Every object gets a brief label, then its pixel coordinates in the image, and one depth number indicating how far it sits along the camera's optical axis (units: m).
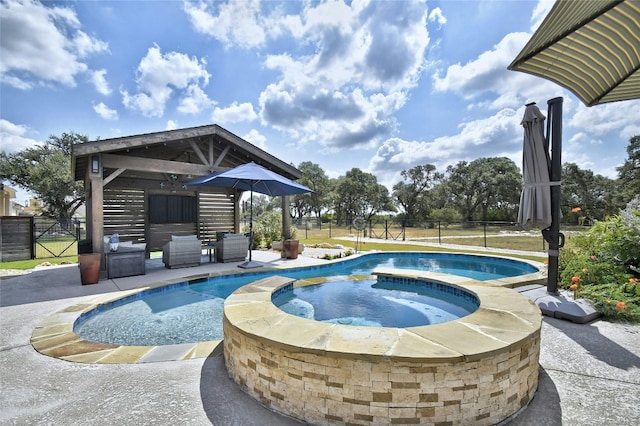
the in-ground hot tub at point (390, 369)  1.72
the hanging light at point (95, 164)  6.28
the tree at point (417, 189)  36.97
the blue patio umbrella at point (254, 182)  6.85
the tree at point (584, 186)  31.81
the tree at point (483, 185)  31.39
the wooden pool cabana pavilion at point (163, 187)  6.42
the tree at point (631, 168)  24.28
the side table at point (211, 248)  7.90
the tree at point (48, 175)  21.78
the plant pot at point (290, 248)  8.73
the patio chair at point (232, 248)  8.08
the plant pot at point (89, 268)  5.55
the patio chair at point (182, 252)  7.12
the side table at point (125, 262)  6.14
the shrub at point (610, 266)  3.81
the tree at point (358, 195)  36.28
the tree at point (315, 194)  38.03
